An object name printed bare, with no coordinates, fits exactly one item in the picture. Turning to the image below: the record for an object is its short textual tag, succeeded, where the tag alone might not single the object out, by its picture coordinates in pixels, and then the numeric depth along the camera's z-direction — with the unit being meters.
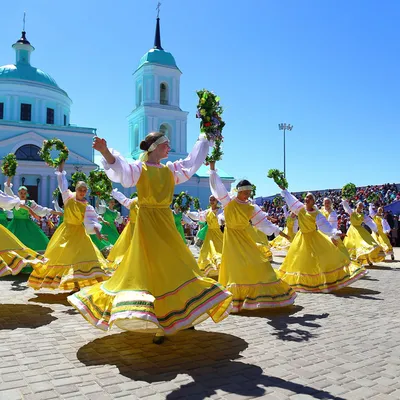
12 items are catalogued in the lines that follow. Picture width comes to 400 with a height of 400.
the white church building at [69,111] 39.34
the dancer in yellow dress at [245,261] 6.12
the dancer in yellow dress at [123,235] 8.84
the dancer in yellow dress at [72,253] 6.80
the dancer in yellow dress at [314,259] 7.79
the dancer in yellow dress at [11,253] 5.70
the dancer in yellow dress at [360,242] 12.02
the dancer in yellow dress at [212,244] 8.91
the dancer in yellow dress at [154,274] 4.06
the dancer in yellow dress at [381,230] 14.28
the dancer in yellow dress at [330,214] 9.39
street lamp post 39.45
